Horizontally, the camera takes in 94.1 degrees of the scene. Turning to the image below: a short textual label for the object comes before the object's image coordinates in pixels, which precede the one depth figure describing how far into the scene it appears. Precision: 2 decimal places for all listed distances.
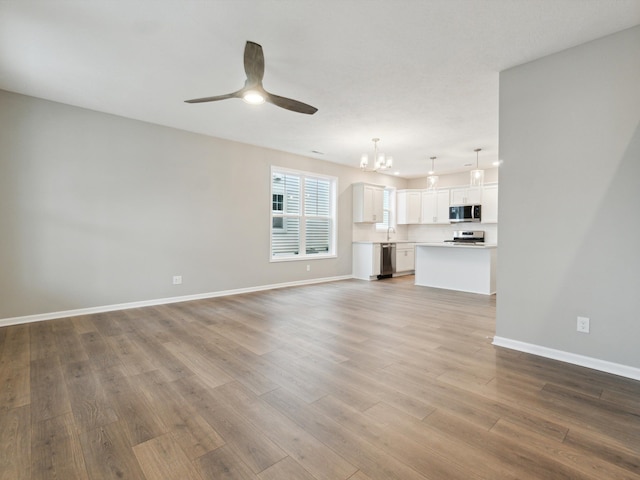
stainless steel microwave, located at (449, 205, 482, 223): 7.32
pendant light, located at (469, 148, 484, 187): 5.71
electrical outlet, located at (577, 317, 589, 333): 2.57
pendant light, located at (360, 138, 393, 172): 4.95
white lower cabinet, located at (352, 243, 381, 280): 7.26
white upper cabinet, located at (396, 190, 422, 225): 8.55
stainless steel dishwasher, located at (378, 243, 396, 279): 7.46
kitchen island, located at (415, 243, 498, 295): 5.59
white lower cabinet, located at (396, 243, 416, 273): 7.98
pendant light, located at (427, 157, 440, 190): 6.56
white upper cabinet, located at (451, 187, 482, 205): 7.38
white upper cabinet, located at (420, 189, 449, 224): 7.98
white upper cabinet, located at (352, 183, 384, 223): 7.43
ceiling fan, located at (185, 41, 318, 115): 2.55
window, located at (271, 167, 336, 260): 6.21
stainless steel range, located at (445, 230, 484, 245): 7.53
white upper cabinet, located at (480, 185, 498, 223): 7.15
